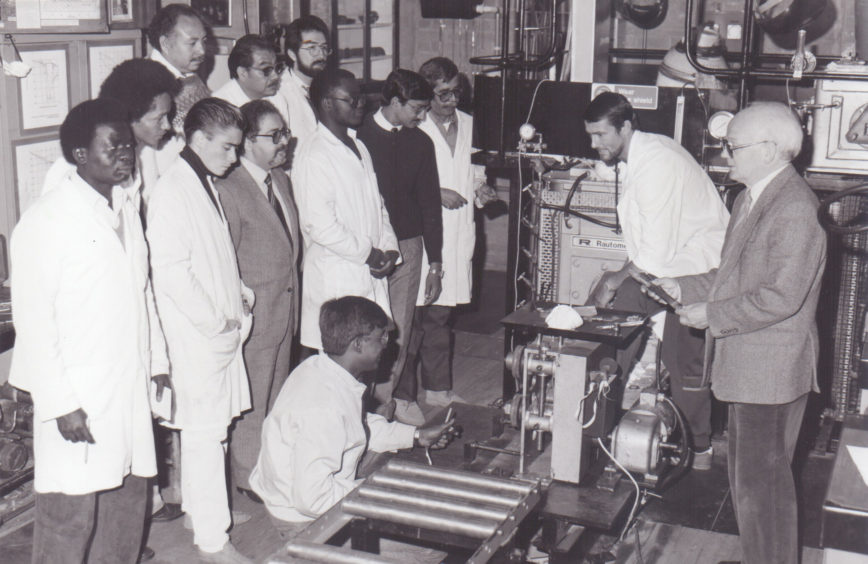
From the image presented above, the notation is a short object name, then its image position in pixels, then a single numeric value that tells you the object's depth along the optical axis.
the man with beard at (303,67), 4.67
